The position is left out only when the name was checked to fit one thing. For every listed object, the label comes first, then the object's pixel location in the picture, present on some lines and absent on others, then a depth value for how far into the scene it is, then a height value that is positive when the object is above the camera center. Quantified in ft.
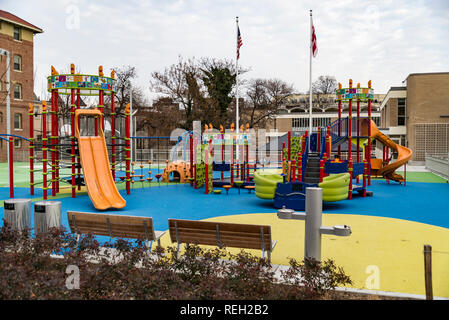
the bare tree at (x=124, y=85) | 172.74 +29.43
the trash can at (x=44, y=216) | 24.88 -4.17
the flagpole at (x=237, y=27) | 88.15 +27.82
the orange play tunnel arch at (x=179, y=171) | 74.13 -3.89
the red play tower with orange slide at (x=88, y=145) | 46.70 +0.72
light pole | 93.57 +8.85
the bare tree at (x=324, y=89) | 249.55 +40.02
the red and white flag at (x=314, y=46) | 80.51 +21.51
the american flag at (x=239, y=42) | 86.17 +23.87
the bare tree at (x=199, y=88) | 145.48 +23.48
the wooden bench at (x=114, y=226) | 23.40 -4.67
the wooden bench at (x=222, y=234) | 21.74 -4.78
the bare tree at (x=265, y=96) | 174.50 +25.20
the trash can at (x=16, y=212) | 25.20 -3.98
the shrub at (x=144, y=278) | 14.03 -5.02
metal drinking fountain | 20.13 -3.53
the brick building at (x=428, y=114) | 126.21 +11.91
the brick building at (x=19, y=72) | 128.36 +26.53
